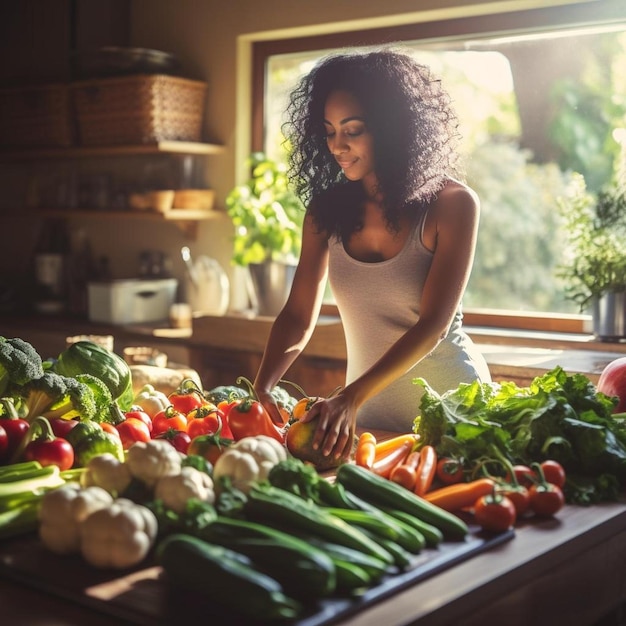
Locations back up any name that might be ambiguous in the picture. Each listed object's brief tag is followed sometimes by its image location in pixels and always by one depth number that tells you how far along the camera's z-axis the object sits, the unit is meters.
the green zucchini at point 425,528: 1.40
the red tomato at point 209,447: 1.66
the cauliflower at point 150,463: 1.45
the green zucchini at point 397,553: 1.30
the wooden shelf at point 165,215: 4.36
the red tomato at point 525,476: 1.64
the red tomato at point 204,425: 1.89
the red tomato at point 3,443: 1.69
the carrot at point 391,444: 1.84
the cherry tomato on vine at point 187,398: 2.06
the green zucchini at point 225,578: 1.12
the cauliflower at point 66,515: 1.35
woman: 2.18
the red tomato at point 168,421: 1.94
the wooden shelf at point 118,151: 4.28
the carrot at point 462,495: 1.56
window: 3.63
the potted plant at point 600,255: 3.41
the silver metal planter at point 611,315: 3.41
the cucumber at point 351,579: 1.21
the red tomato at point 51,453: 1.65
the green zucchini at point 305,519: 1.29
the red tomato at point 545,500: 1.57
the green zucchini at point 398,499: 1.44
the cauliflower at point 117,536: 1.29
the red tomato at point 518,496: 1.55
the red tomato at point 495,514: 1.46
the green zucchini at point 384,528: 1.35
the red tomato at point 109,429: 1.79
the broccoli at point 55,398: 1.89
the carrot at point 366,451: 1.72
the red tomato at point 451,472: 1.68
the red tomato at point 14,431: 1.71
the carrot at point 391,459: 1.71
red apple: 2.16
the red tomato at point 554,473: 1.67
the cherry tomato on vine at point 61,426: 1.76
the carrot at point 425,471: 1.64
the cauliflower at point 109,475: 1.45
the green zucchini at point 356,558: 1.24
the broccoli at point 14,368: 1.91
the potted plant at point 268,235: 4.04
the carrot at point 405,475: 1.63
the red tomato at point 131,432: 1.85
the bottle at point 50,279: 4.90
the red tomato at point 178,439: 1.78
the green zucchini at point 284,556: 1.18
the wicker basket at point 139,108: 4.27
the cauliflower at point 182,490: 1.39
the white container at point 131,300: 4.43
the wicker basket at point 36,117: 4.64
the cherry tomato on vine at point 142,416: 1.96
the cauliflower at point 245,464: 1.47
